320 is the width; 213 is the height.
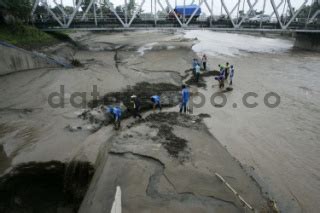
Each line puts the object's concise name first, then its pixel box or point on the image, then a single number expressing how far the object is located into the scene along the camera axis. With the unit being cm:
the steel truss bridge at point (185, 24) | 3127
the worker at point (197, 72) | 1655
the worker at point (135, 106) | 1030
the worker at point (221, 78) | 1599
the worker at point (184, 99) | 1038
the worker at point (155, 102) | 1143
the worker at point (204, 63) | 2034
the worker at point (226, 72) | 1692
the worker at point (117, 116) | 952
